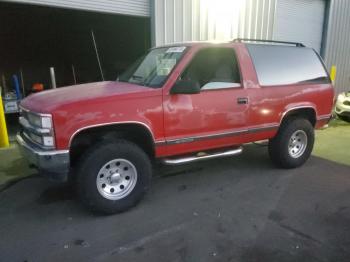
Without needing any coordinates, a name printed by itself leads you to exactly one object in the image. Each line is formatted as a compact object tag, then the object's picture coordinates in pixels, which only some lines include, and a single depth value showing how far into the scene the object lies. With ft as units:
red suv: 11.42
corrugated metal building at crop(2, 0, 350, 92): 24.76
